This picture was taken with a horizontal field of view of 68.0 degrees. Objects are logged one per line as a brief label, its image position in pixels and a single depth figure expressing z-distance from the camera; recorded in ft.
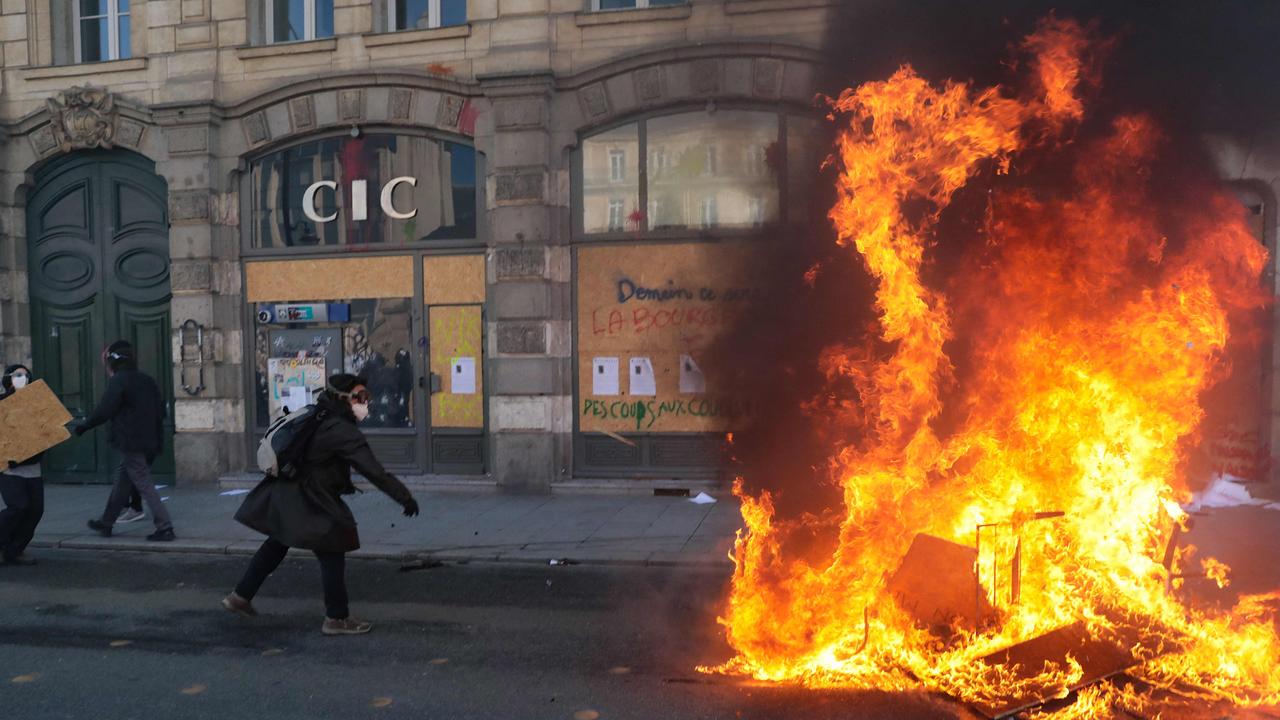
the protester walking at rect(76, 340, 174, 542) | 28.32
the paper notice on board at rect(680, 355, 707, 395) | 35.17
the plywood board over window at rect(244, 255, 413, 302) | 37.22
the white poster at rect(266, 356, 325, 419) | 38.04
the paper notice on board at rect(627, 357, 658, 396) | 35.50
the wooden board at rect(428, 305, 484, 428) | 36.68
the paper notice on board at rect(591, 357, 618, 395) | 35.70
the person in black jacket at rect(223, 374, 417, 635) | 18.52
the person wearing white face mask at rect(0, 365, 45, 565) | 25.22
